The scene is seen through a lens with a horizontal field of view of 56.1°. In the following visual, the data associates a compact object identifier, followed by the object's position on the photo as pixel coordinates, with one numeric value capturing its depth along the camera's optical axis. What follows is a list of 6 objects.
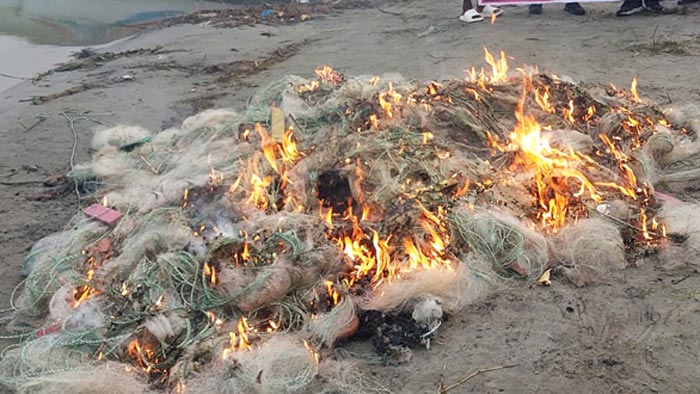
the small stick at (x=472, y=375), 3.16
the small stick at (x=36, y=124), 7.89
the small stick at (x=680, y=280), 3.76
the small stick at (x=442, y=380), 3.16
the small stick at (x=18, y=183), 6.29
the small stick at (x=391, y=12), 14.57
